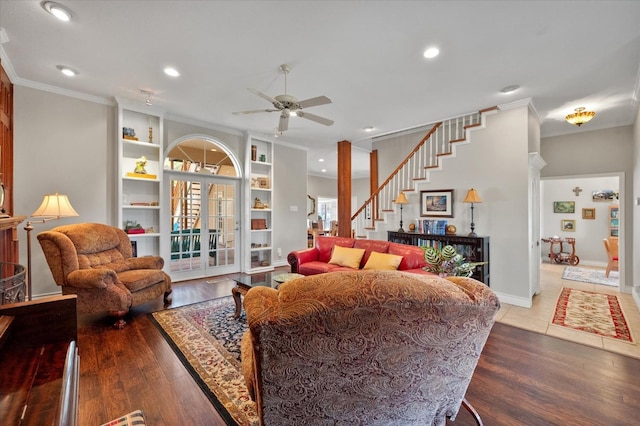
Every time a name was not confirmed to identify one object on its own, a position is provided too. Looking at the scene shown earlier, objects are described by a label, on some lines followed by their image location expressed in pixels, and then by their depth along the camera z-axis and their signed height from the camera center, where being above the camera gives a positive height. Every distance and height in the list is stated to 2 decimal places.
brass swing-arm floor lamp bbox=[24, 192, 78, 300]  3.08 +0.05
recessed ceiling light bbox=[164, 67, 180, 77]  3.27 +1.67
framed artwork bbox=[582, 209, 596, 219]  7.27 -0.02
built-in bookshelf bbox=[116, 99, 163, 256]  4.41 +0.61
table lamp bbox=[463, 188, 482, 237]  4.24 +0.22
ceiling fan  2.93 +1.17
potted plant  2.25 -0.41
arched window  5.07 +1.05
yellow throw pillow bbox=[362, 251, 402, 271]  3.67 -0.64
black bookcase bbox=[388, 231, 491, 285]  4.20 -0.51
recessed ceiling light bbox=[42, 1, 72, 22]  2.24 +1.66
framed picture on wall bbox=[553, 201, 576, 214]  7.57 +0.16
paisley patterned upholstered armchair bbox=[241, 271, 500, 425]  0.91 -0.44
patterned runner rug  3.11 -1.29
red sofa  3.68 -0.63
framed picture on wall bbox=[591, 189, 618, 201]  7.04 +0.45
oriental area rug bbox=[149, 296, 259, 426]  1.87 -1.25
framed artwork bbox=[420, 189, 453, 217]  4.74 +0.17
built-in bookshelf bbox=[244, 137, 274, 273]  5.86 +0.11
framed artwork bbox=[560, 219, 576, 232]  7.53 -0.33
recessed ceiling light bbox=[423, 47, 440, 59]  2.80 +1.63
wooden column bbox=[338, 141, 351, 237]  6.10 +0.28
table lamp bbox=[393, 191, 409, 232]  5.09 +0.25
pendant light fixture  4.14 +1.43
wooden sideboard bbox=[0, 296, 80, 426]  0.82 -0.58
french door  5.09 -0.23
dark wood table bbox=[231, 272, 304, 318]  3.19 -0.82
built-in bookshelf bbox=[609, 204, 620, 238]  6.94 -0.18
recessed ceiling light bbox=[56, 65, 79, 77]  3.26 +1.69
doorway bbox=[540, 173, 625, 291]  7.11 -0.06
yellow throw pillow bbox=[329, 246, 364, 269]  4.07 -0.64
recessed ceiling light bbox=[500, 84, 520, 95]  3.59 +1.61
